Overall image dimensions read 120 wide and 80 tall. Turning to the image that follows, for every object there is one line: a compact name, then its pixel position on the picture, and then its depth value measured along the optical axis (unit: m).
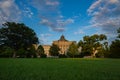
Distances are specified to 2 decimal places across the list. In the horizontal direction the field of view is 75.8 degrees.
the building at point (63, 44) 60.11
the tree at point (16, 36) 23.47
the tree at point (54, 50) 40.54
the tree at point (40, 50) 36.43
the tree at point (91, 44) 32.90
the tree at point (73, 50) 35.35
